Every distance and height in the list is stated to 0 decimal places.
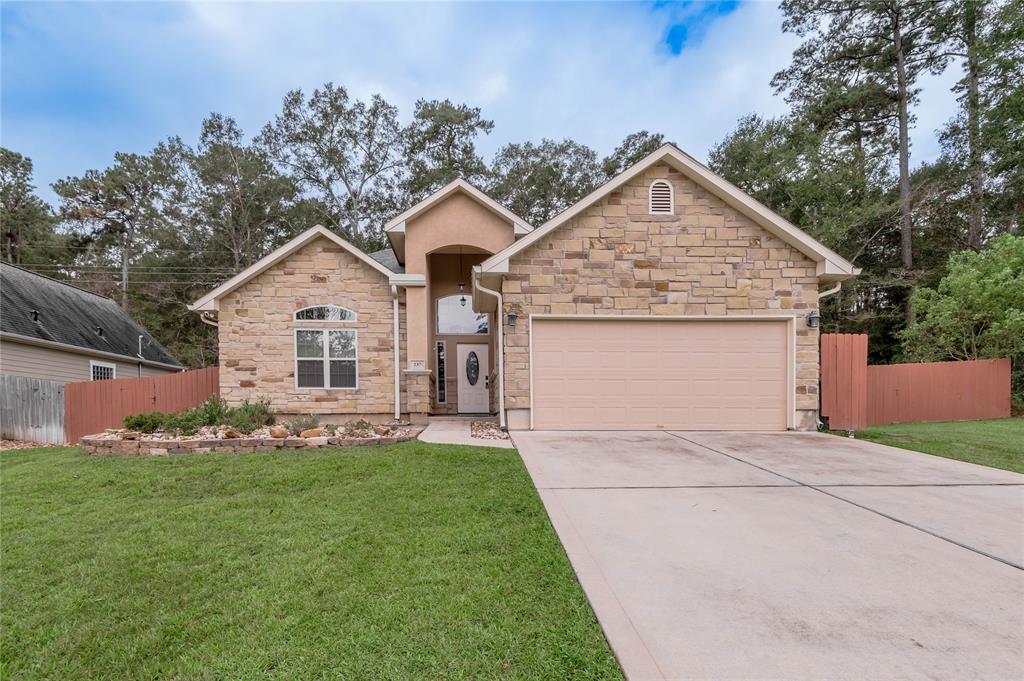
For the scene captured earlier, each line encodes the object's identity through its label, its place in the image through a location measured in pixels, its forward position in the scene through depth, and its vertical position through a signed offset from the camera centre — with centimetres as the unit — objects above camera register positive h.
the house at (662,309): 826 +29
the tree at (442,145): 2516 +1037
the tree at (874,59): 1791 +1091
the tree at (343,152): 2480 +982
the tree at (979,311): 1236 +30
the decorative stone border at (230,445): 688 -174
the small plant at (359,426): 767 -165
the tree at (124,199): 2553 +769
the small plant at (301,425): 750 -162
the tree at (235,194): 2428 +740
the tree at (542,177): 2520 +834
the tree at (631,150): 2453 +953
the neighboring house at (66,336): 1316 -11
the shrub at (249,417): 790 -159
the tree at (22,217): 2547 +659
